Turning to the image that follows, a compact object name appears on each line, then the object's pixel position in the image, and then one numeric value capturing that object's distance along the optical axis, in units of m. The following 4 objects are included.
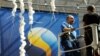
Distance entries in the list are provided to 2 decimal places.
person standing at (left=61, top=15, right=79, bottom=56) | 5.25
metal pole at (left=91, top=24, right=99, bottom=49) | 4.29
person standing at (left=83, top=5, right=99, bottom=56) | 4.71
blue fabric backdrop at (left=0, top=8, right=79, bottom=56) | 7.05
